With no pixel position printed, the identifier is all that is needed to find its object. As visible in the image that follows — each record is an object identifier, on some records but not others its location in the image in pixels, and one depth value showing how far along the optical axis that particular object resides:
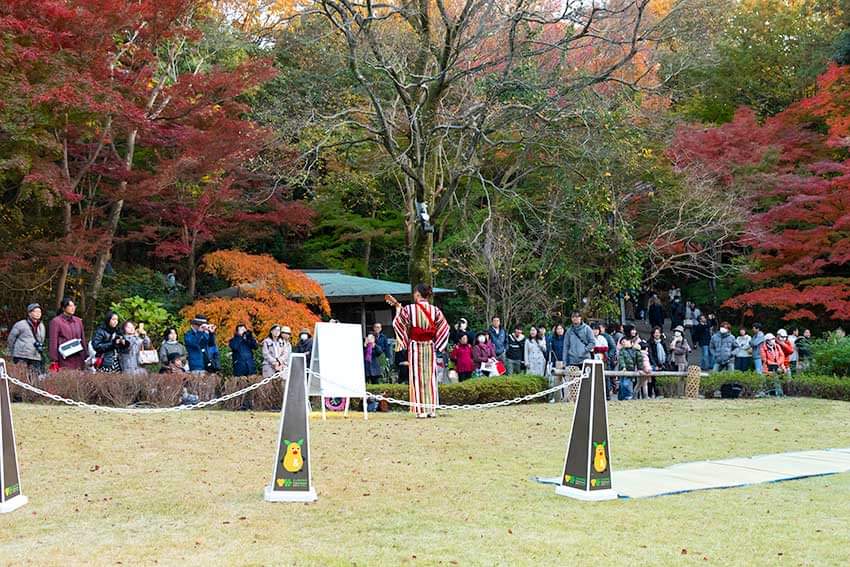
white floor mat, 8.66
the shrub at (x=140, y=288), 25.23
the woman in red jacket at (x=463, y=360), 19.83
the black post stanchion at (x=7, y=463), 7.46
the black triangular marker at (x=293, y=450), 7.67
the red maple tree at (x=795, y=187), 26.41
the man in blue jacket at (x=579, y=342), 18.67
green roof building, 27.45
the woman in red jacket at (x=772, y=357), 21.52
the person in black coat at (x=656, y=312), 34.69
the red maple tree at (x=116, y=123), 18.52
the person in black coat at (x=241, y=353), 17.44
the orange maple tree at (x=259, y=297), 21.67
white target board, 13.48
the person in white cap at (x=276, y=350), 16.42
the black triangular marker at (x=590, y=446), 7.99
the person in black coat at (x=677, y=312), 36.47
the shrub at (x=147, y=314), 23.08
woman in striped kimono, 14.11
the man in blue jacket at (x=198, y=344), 16.80
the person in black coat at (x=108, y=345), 16.28
